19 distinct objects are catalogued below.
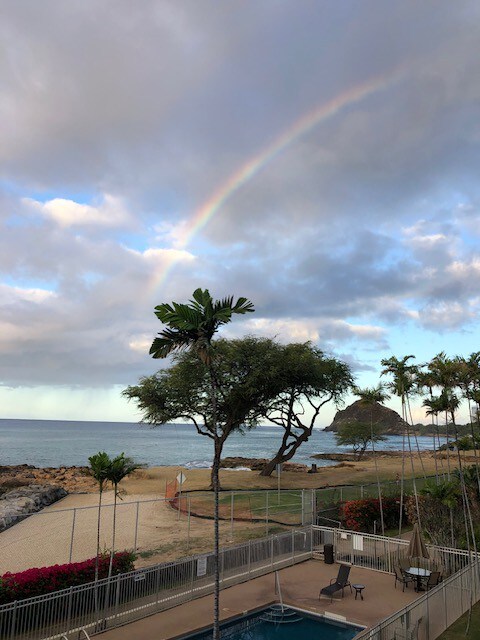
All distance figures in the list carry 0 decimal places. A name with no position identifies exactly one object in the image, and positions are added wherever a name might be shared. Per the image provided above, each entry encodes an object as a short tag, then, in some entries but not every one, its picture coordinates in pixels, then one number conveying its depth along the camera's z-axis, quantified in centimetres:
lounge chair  2008
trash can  2558
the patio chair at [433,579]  2069
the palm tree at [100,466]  1916
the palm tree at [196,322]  1402
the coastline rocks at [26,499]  3788
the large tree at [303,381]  5203
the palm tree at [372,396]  3666
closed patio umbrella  2134
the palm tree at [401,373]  3300
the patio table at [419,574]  2123
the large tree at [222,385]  5175
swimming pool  1748
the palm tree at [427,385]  2912
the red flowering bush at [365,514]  3281
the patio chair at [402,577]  2154
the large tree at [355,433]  12125
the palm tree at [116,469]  1944
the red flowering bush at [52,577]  1703
